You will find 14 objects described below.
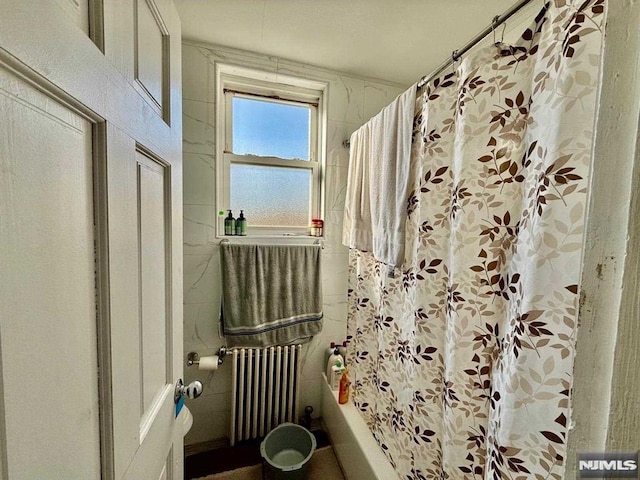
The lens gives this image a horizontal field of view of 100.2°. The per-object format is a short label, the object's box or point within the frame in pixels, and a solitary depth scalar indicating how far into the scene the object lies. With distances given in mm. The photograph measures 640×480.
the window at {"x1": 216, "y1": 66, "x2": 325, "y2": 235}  1655
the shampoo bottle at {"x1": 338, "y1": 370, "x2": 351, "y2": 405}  1618
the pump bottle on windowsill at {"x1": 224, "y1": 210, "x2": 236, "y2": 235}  1614
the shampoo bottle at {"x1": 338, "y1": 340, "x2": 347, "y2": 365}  1822
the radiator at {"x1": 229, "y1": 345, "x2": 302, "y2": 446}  1587
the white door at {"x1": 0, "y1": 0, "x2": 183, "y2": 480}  278
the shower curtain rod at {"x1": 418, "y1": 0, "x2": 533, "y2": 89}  713
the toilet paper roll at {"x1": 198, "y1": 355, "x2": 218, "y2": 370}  1473
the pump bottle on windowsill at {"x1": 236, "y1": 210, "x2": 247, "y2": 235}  1623
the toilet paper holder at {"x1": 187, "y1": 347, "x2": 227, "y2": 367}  1502
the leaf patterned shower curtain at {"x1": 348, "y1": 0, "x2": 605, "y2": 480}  566
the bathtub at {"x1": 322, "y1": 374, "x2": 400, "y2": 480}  1221
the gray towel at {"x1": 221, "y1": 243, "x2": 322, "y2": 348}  1571
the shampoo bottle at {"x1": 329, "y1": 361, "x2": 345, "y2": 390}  1705
